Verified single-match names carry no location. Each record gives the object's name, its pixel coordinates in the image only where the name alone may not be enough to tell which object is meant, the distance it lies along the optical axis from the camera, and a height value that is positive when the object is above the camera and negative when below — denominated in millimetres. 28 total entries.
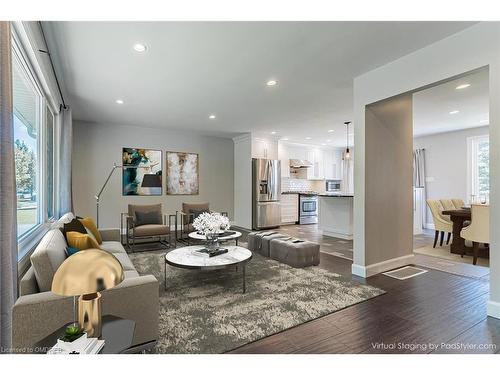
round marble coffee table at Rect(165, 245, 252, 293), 2674 -833
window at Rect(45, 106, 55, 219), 3590 +432
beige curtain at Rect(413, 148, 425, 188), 7426 +529
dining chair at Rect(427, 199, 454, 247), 4840 -676
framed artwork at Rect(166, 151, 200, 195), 6738 +372
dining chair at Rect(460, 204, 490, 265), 3645 -615
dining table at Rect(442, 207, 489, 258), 4250 -804
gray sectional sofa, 1419 -732
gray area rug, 1971 -1181
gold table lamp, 1003 -355
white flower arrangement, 3191 -470
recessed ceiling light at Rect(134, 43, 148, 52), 2617 +1479
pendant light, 5907 +1473
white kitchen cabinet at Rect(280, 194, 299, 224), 8086 -718
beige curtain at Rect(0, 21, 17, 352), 1256 -13
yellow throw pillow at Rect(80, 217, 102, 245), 3170 -507
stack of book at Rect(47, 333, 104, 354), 1026 -666
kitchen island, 5781 -696
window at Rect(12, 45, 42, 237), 2375 +452
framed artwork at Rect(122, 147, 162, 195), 6184 +382
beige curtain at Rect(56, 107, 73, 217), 4039 +424
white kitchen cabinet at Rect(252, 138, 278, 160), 7074 +1106
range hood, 8648 +775
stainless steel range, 8336 -726
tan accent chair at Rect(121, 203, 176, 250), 4666 -718
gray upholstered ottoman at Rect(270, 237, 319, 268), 3715 -1010
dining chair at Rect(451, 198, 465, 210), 5505 -387
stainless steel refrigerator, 7020 -216
